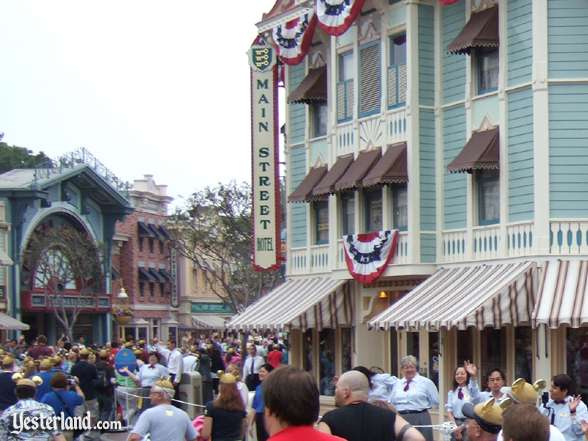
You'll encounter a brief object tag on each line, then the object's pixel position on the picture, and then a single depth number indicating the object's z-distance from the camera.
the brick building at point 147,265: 75.12
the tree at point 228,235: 55.50
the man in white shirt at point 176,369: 31.00
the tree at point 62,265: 64.81
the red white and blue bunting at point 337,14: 28.80
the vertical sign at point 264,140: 32.28
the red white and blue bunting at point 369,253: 28.16
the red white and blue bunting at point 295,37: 31.23
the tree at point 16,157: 99.69
